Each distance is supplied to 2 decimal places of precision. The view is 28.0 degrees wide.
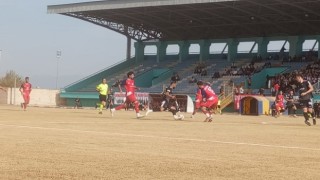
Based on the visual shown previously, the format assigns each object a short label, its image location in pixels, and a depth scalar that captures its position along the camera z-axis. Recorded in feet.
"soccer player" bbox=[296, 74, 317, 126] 80.28
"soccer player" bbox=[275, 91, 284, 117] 142.72
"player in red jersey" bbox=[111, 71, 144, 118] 93.66
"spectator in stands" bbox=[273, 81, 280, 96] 174.50
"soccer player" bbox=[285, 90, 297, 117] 120.78
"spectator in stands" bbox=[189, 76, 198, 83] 219.94
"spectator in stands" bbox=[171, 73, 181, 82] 221.66
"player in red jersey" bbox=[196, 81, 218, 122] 87.30
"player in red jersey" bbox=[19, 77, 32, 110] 131.34
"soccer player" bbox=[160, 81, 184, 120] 93.71
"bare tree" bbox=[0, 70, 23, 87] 409.98
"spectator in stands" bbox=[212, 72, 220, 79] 219.82
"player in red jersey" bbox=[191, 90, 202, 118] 99.49
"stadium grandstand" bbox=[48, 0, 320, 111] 201.77
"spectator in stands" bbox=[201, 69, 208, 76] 226.58
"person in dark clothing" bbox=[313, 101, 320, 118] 159.80
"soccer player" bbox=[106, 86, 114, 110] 187.13
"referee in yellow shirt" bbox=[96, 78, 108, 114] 118.01
